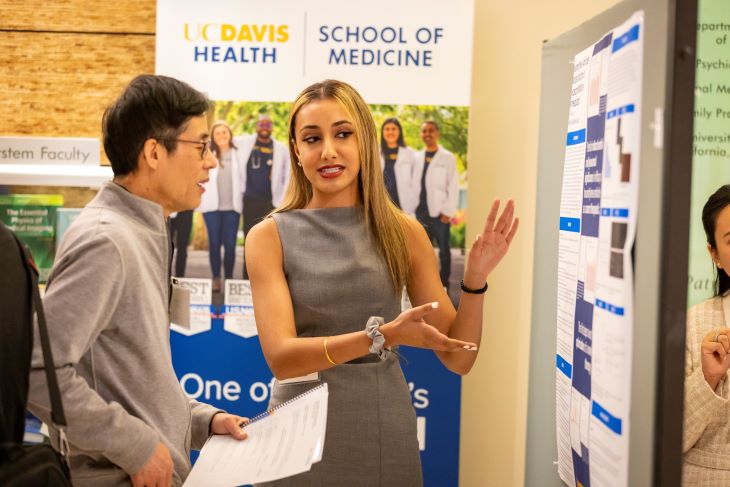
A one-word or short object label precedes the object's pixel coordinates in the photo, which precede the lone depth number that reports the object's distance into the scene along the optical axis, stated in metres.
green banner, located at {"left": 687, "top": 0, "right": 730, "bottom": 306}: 3.08
